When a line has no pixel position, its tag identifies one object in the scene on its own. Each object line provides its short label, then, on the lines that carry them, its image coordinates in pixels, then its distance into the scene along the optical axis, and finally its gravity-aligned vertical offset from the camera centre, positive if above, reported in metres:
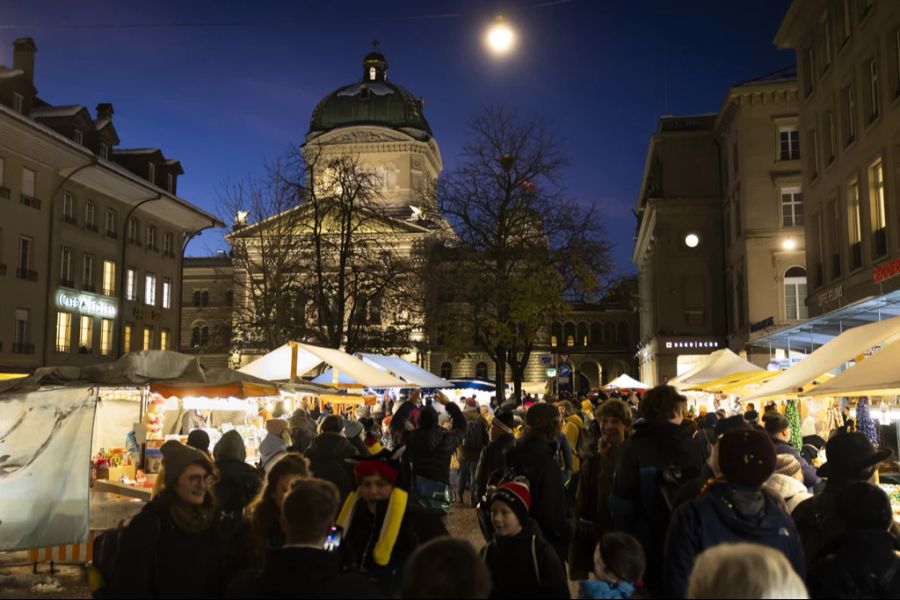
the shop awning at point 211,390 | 11.50 +0.12
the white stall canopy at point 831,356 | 10.22 +0.50
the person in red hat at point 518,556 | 4.48 -0.76
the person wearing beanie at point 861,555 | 3.87 -0.66
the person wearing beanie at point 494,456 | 9.66 -0.58
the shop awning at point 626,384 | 34.38 +0.57
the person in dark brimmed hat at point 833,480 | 5.05 -0.44
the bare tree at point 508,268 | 32.38 +4.68
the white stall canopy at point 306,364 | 16.48 +0.63
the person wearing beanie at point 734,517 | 4.03 -0.51
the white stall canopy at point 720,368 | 20.66 +0.69
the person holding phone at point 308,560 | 3.45 -0.60
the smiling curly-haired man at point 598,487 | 6.51 -0.63
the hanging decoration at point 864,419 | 13.43 -0.28
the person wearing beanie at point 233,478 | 6.79 -0.59
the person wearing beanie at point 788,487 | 6.39 -0.60
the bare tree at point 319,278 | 29.44 +4.25
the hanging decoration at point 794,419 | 16.58 -0.35
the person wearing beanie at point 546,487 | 6.56 -0.62
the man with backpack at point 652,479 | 5.39 -0.46
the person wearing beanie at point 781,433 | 7.78 -0.30
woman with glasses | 4.22 -0.67
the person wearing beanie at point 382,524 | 4.75 -0.64
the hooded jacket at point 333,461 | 6.89 -0.46
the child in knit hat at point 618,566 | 4.31 -0.78
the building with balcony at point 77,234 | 35.25 +7.11
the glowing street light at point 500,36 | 13.66 +5.30
